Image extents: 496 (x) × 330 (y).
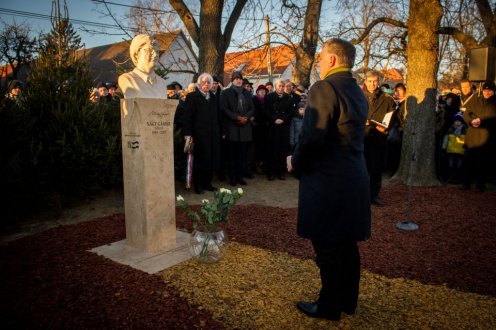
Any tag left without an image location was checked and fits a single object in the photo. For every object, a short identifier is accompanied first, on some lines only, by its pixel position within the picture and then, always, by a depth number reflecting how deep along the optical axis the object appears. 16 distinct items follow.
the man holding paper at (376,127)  6.51
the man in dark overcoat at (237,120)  7.95
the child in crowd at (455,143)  8.91
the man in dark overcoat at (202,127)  7.07
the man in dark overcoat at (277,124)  8.62
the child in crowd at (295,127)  8.98
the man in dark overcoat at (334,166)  2.60
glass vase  3.89
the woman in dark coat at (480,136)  7.95
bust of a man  4.22
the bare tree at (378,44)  11.36
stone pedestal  4.13
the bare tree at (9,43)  16.51
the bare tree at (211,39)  10.46
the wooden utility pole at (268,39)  13.51
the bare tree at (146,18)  15.47
